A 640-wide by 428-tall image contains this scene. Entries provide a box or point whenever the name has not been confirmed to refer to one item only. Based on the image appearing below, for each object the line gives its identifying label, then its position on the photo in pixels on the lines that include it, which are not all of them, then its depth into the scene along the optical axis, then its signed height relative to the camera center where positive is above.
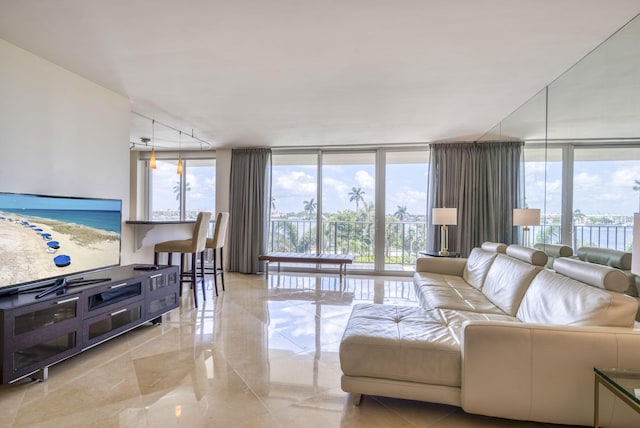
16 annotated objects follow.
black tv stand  1.93 -0.80
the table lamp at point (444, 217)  4.79 -0.05
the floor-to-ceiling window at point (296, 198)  6.12 +0.28
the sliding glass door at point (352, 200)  5.94 +0.24
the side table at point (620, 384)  1.22 -0.70
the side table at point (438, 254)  4.80 -0.63
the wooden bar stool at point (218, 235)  4.43 -0.36
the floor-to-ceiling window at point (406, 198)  5.78 +0.29
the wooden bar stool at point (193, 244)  3.87 -0.43
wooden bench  5.18 -0.79
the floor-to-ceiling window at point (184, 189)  6.39 +0.44
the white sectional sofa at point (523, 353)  1.53 -0.75
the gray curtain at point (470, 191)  4.76 +0.38
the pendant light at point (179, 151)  4.70 +1.20
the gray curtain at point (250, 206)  5.95 +0.10
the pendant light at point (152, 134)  4.20 +1.26
